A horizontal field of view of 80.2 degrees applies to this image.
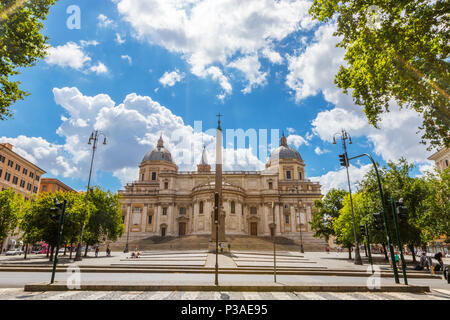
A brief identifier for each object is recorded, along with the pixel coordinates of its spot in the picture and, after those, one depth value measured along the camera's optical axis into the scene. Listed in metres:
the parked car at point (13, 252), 40.44
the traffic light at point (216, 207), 12.47
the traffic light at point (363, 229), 17.19
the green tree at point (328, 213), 37.84
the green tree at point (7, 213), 28.86
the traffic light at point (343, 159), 19.56
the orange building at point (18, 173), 44.50
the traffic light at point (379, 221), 12.97
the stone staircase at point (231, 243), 43.28
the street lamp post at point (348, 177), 23.16
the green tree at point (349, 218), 26.90
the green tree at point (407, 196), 22.50
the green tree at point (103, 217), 34.00
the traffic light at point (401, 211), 11.65
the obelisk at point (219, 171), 30.53
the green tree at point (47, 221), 24.48
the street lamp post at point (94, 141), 26.94
